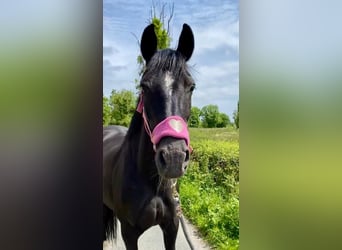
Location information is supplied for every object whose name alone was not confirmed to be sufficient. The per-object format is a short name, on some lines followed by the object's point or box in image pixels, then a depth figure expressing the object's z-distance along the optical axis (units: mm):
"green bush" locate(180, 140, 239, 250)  1873
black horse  1651
